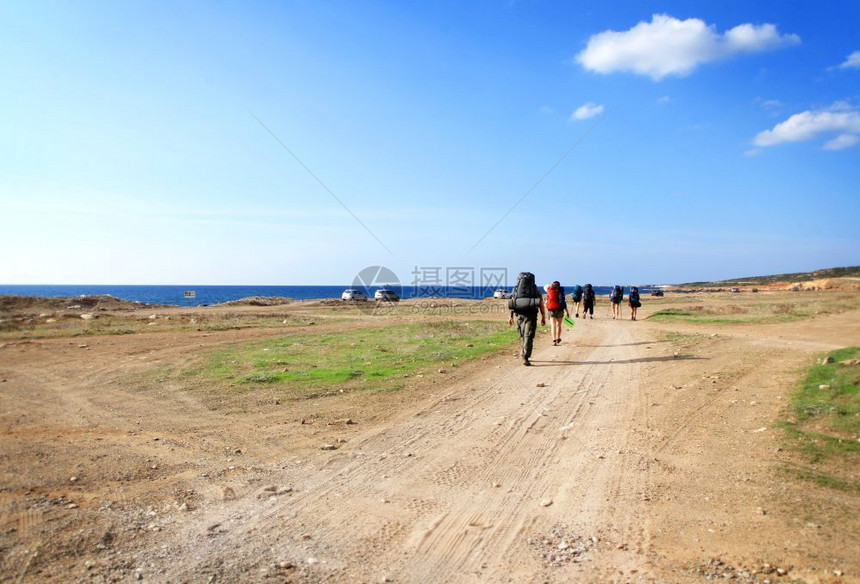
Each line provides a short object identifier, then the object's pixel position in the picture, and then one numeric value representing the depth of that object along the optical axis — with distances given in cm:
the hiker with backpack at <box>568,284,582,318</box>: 3776
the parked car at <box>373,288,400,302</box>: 6206
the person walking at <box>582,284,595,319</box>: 3331
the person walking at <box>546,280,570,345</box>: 1839
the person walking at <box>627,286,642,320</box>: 2991
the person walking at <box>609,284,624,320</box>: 3160
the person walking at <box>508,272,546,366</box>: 1451
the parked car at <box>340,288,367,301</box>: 6340
